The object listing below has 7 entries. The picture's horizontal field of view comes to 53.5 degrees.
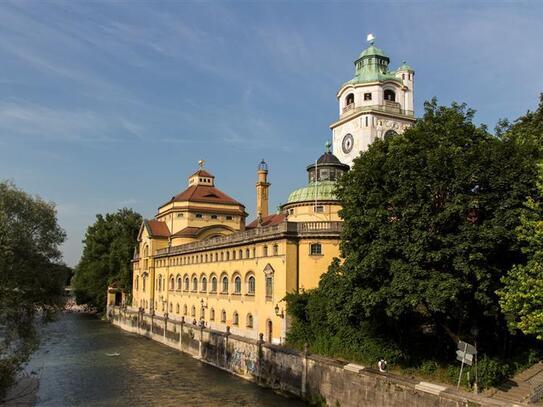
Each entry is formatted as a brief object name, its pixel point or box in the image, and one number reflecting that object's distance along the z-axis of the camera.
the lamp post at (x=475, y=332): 24.67
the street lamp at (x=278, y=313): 35.97
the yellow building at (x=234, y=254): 36.72
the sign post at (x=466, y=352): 21.92
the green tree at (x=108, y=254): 85.06
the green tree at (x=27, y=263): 31.33
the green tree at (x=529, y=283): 19.28
